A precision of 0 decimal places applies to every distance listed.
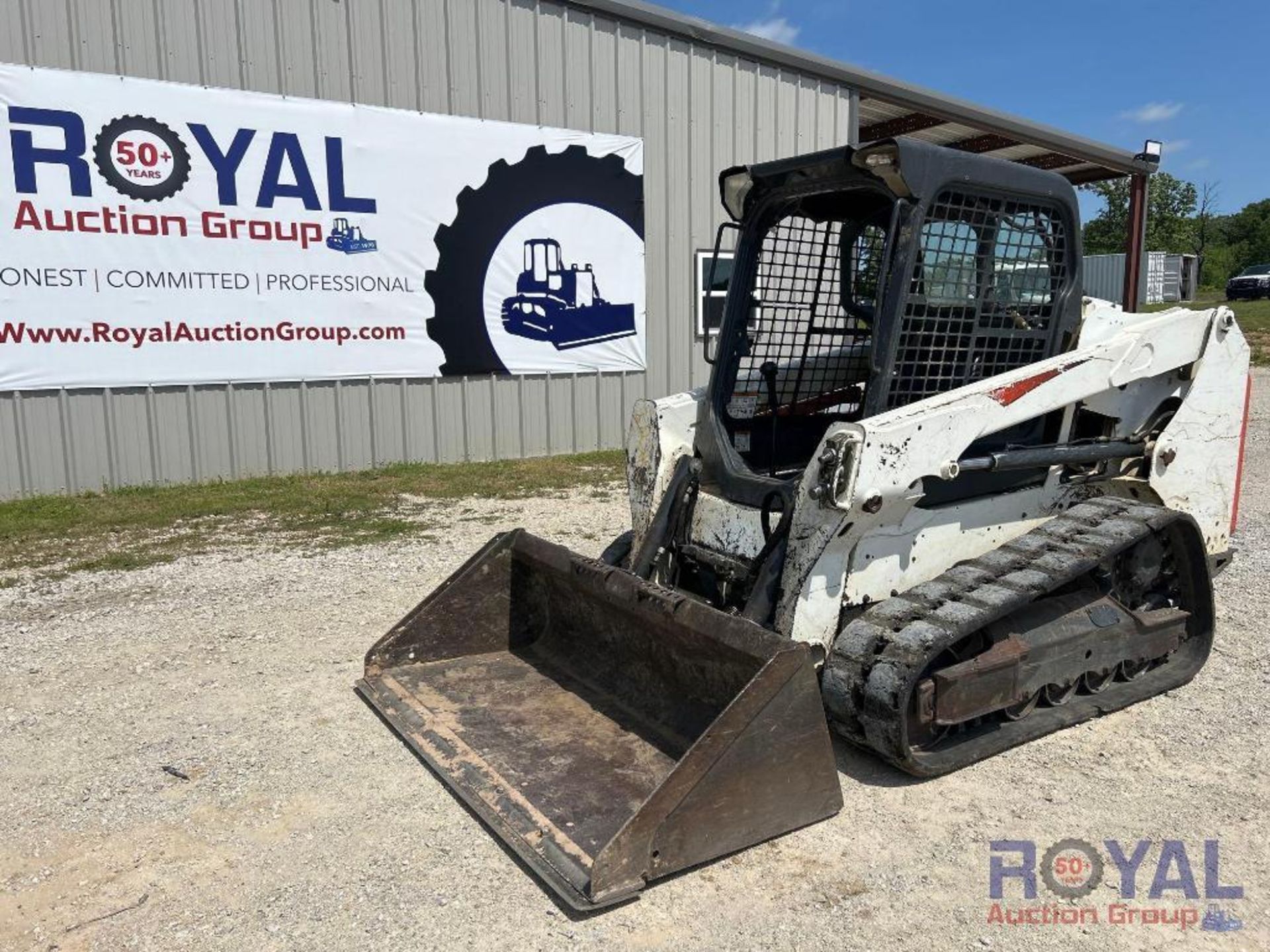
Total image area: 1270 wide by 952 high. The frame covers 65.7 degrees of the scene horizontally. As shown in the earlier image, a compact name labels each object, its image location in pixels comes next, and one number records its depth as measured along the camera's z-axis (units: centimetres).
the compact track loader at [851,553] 326
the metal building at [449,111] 864
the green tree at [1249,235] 6681
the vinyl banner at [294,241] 835
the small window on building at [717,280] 1119
